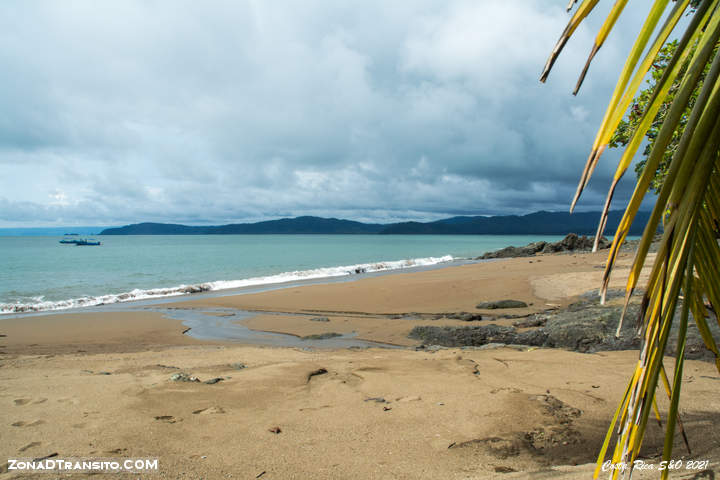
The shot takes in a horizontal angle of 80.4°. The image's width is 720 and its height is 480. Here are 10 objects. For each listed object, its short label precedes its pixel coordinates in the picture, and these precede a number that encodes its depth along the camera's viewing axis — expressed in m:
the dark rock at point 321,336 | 10.45
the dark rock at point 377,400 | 4.72
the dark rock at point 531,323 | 9.88
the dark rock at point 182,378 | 5.46
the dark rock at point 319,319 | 12.70
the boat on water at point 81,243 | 104.44
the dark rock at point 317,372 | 5.78
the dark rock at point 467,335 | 8.75
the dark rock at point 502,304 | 13.09
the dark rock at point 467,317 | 11.55
